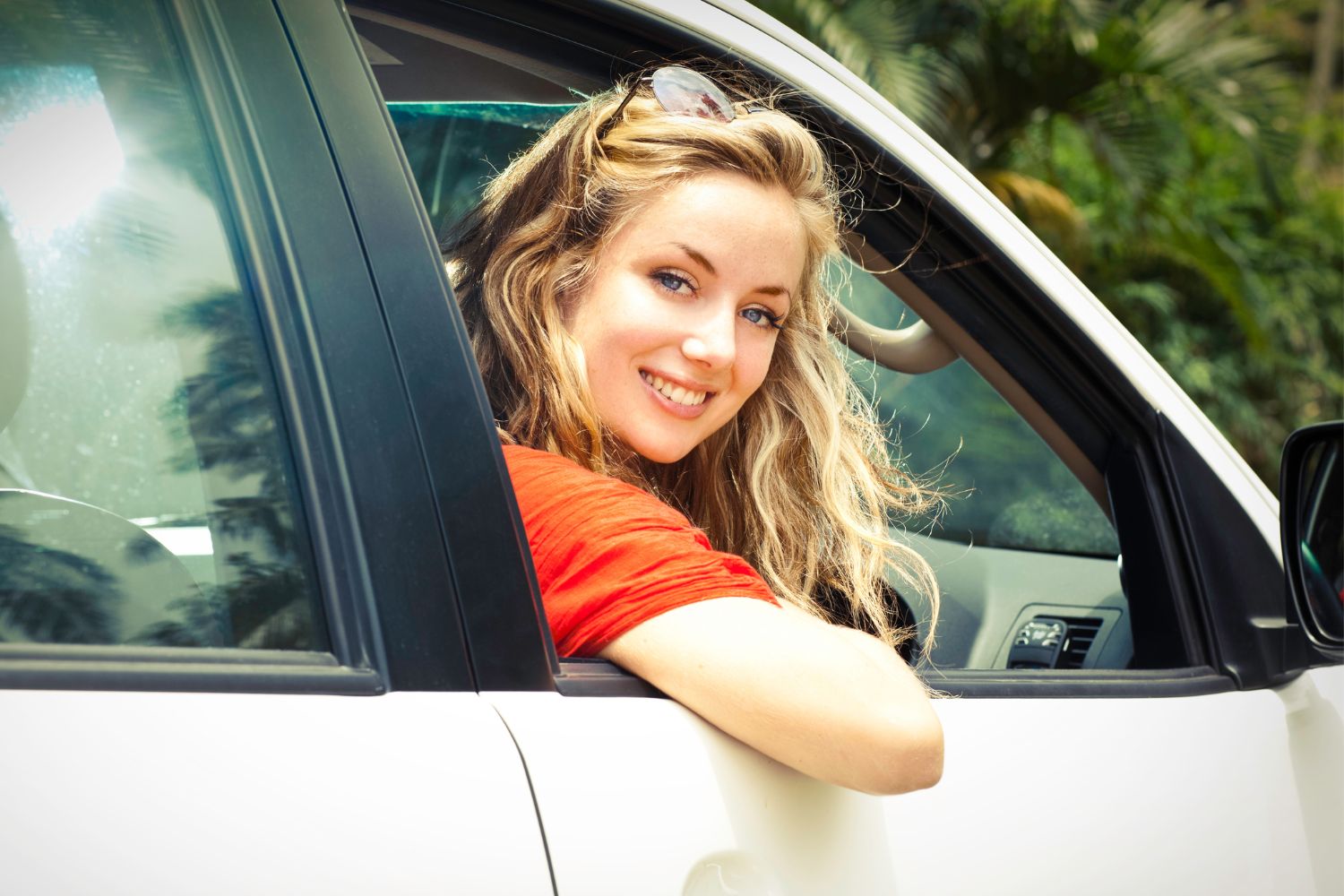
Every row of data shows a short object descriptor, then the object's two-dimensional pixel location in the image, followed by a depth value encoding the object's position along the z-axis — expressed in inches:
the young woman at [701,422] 44.3
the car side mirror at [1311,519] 60.3
